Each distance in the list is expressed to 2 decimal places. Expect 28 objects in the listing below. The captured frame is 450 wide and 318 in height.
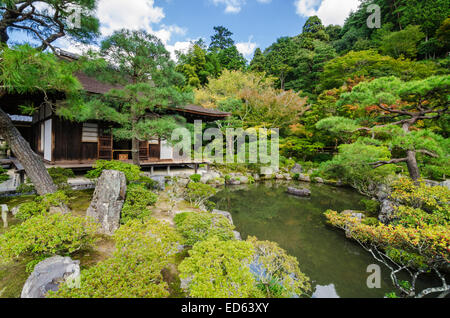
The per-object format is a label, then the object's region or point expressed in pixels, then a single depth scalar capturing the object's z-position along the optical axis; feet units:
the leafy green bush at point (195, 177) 24.80
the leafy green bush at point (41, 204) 9.59
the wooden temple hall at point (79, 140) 21.26
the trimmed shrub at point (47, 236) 6.49
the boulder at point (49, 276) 5.46
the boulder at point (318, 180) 34.30
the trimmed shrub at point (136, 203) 11.27
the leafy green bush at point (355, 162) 15.65
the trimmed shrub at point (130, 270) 4.93
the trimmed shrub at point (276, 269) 7.47
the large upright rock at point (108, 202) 10.45
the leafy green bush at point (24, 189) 14.67
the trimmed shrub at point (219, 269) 5.55
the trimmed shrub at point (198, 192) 16.50
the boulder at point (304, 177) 35.42
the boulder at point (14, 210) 12.01
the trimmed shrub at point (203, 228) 9.49
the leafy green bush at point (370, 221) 14.73
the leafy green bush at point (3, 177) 15.12
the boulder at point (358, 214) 16.30
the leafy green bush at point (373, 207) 16.97
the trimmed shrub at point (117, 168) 14.57
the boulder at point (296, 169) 39.45
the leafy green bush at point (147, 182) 16.97
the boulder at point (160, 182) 19.92
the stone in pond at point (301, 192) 26.29
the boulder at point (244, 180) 32.30
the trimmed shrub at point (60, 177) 14.46
